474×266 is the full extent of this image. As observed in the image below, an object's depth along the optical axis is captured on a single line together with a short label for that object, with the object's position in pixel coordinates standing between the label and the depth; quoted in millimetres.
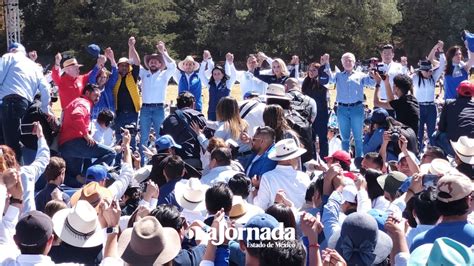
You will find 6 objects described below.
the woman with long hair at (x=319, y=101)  9555
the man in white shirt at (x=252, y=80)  10359
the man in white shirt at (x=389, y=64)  10039
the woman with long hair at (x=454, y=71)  10125
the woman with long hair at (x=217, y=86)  10375
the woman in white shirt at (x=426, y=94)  9945
